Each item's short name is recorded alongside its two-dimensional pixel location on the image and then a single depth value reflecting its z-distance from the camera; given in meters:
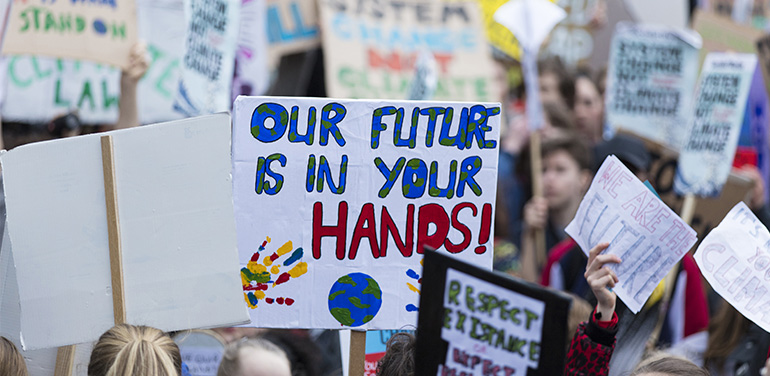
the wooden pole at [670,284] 10.46
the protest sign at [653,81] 13.82
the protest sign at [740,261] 6.37
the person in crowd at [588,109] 15.71
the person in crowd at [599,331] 6.35
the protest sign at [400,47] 13.56
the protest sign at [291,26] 13.71
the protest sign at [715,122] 11.37
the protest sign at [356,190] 6.95
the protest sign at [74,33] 9.68
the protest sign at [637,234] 6.43
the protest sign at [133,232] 6.48
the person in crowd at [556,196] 12.38
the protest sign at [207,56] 9.72
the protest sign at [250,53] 12.23
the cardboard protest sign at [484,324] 4.78
